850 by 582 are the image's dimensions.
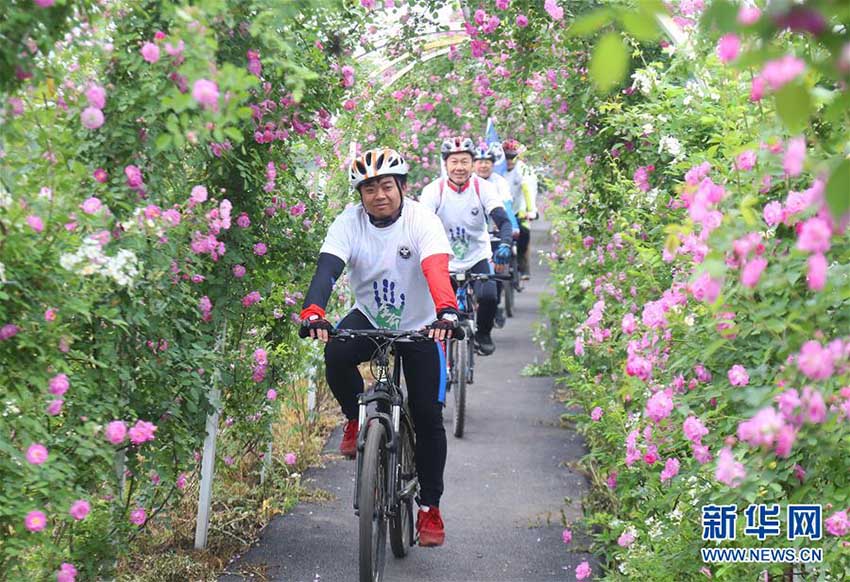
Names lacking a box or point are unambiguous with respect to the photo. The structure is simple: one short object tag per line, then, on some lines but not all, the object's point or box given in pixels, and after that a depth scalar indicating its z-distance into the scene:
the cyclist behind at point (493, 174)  11.58
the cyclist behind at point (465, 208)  9.44
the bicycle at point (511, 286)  15.23
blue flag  14.80
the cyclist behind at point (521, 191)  15.96
